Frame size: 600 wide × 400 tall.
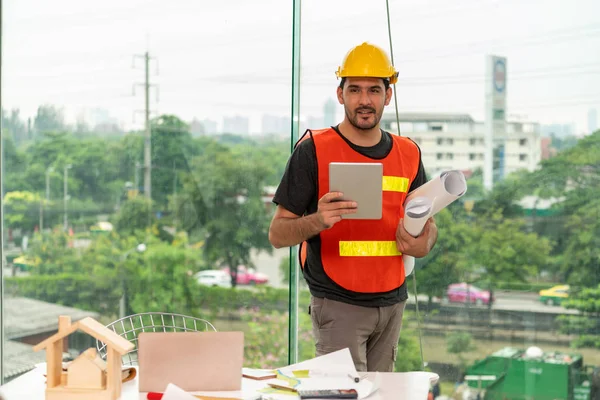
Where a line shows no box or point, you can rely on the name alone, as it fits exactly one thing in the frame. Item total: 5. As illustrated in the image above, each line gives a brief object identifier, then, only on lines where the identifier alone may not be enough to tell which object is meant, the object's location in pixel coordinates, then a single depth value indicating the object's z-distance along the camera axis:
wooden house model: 4.98
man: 5.82
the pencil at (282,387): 5.15
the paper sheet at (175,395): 4.79
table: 5.08
